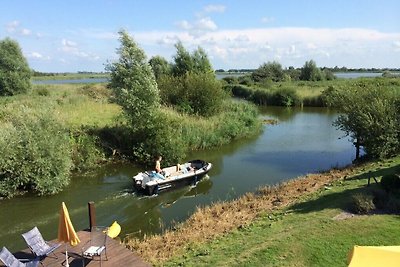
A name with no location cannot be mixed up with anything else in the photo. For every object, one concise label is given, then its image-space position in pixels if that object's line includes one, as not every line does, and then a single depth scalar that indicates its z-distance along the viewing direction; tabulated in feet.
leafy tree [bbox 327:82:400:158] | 77.25
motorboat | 66.00
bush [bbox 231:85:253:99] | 230.48
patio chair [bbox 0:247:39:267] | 32.07
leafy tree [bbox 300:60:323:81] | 300.40
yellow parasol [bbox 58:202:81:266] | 33.24
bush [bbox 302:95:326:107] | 197.09
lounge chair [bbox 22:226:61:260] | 35.24
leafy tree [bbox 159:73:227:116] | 126.11
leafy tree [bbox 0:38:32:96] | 172.76
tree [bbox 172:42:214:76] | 161.58
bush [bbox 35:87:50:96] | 177.25
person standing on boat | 68.03
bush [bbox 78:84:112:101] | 183.44
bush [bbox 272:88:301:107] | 200.75
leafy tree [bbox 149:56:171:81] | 175.85
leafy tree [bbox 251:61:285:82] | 310.57
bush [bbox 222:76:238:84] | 299.11
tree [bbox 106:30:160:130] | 90.02
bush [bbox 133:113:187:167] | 84.02
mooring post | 43.47
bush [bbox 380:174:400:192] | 49.93
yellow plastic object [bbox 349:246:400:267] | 21.94
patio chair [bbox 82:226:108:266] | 34.89
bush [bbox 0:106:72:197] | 65.00
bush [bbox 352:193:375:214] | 46.01
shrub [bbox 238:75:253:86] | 276.08
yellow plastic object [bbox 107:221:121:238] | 45.37
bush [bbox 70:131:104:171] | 80.48
